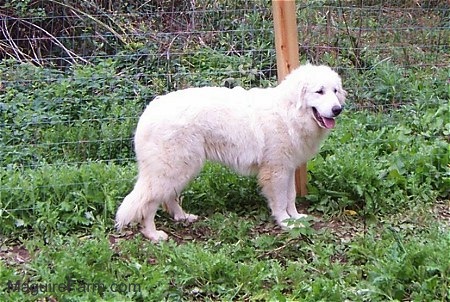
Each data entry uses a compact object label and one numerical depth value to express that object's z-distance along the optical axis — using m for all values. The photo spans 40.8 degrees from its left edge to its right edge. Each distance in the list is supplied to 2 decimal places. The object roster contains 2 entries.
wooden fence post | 4.58
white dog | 4.29
